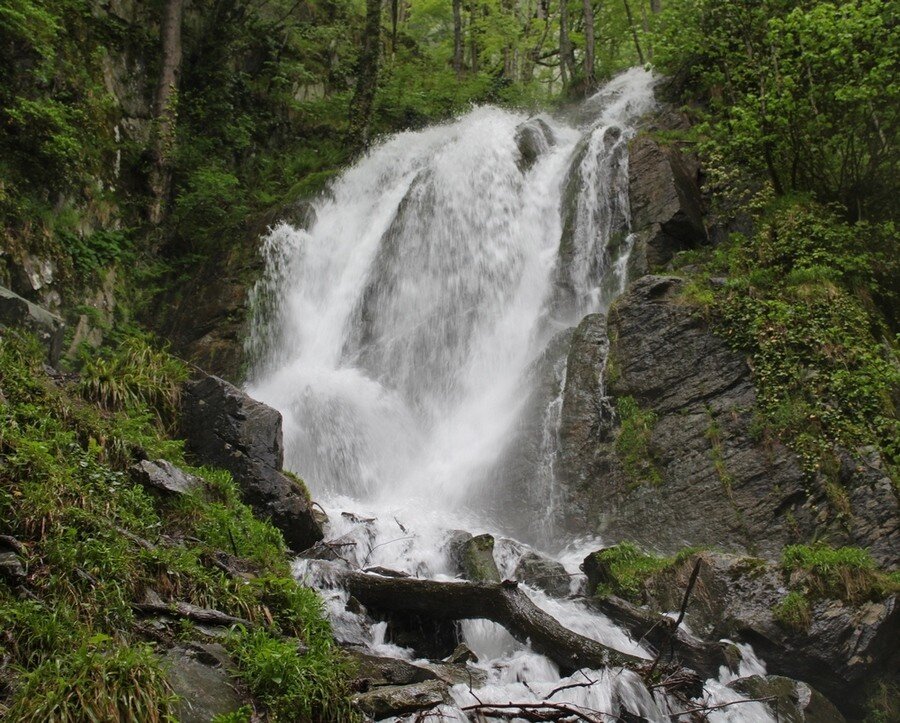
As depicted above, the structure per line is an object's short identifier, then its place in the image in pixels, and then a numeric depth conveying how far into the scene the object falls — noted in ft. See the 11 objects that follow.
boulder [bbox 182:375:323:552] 24.45
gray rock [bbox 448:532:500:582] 24.40
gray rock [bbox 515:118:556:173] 53.11
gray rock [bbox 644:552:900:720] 21.08
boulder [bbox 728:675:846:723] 18.69
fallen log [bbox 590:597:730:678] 20.42
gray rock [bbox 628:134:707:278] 40.01
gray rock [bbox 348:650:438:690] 16.53
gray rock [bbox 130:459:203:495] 19.47
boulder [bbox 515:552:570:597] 24.93
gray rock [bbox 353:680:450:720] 14.47
